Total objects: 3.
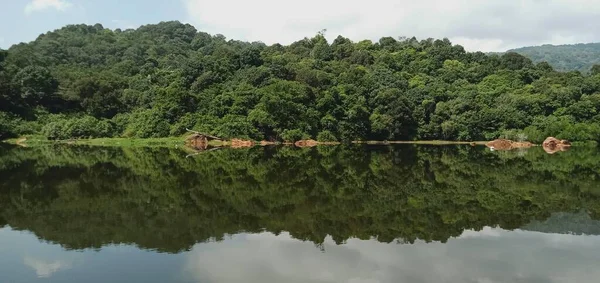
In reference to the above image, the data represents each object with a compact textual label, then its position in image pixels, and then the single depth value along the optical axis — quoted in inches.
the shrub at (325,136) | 2322.8
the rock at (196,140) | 2048.5
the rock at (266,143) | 2168.4
